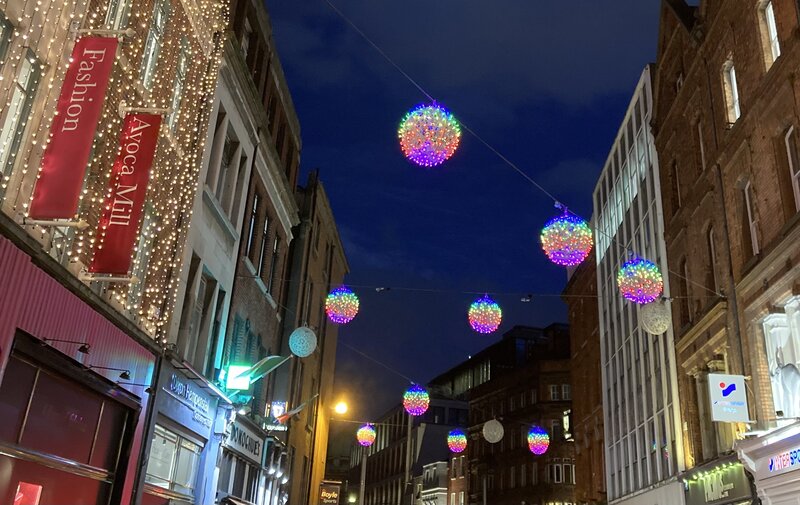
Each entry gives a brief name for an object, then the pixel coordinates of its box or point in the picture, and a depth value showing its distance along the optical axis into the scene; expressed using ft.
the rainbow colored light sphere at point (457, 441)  119.34
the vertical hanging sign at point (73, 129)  28.43
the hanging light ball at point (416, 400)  73.00
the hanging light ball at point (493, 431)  97.71
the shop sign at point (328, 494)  115.66
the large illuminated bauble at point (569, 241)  45.90
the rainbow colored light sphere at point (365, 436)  108.11
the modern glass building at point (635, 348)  79.56
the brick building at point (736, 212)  50.14
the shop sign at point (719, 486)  56.34
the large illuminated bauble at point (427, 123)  38.73
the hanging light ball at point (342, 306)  59.82
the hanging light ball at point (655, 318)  64.75
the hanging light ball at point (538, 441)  108.13
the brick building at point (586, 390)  118.62
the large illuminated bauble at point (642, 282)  51.75
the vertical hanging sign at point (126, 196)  34.76
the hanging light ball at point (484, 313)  57.57
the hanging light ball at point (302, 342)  67.67
